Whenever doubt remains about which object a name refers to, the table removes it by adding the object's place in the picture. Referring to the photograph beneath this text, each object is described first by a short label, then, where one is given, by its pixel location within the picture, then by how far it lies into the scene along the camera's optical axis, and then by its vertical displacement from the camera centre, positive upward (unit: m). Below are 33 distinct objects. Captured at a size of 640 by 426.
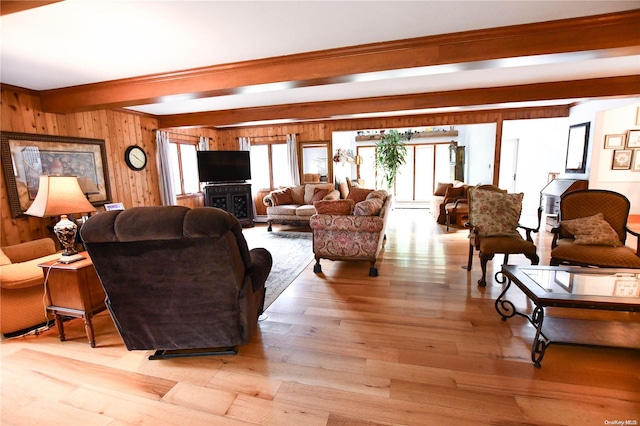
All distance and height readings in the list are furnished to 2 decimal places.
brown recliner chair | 1.68 -0.69
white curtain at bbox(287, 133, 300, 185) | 7.02 +0.29
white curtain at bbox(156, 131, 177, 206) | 5.57 +0.07
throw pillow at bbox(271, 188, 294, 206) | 6.33 -0.60
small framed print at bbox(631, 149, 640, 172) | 5.39 +0.01
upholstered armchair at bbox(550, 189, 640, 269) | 2.69 -0.71
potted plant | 8.57 +0.40
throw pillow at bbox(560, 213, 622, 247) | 2.82 -0.69
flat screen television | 6.41 +0.13
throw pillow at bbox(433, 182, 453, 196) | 7.08 -0.55
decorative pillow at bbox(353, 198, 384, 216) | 3.53 -0.50
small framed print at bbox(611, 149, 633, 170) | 5.39 +0.06
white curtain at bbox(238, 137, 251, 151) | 7.27 +0.69
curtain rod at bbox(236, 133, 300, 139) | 7.11 +0.87
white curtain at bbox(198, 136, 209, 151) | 6.80 +0.67
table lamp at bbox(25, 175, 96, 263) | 2.34 -0.26
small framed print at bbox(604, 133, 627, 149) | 5.38 +0.40
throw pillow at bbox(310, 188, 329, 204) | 6.28 -0.55
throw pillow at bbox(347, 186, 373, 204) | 4.69 -0.42
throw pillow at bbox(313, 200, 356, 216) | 3.67 -0.49
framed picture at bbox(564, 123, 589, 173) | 5.23 +0.28
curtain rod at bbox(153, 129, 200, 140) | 5.77 +0.85
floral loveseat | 3.54 -0.78
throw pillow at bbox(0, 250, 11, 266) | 2.56 -0.75
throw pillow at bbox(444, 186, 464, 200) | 6.35 -0.58
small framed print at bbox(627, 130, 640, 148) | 5.32 +0.43
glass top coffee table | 1.84 -0.90
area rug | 3.37 -1.34
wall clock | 5.01 +0.29
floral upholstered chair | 3.16 -0.64
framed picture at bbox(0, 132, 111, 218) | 3.38 +0.16
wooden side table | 2.20 -0.91
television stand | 6.38 -0.62
